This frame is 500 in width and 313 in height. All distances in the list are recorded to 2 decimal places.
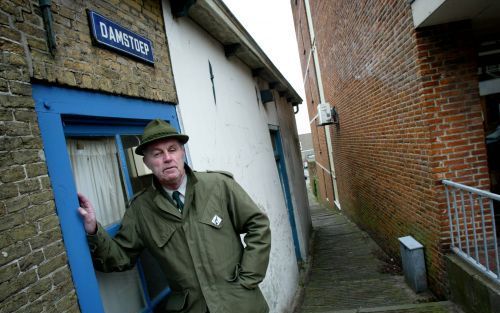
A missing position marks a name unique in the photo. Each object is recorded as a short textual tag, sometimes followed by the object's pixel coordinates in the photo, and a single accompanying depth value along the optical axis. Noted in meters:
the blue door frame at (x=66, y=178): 1.87
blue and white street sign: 2.41
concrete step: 4.24
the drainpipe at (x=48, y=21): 1.99
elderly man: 2.22
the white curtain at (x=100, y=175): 2.31
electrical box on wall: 11.15
